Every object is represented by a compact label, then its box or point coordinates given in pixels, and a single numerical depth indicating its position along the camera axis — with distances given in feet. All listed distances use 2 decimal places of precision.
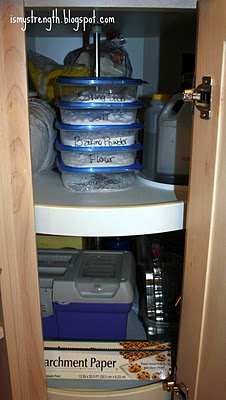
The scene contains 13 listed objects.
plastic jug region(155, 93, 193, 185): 2.52
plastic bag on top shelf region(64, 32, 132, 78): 3.16
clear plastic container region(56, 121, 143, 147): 2.50
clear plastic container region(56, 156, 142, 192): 2.62
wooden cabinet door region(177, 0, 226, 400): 1.72
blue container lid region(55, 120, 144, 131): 2.47
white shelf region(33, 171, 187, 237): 2.26
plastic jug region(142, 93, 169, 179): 2.75
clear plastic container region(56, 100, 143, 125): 2.45
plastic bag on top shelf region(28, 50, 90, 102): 3.25
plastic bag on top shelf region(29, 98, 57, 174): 2.79
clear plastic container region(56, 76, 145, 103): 2.40
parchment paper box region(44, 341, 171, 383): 2.80
